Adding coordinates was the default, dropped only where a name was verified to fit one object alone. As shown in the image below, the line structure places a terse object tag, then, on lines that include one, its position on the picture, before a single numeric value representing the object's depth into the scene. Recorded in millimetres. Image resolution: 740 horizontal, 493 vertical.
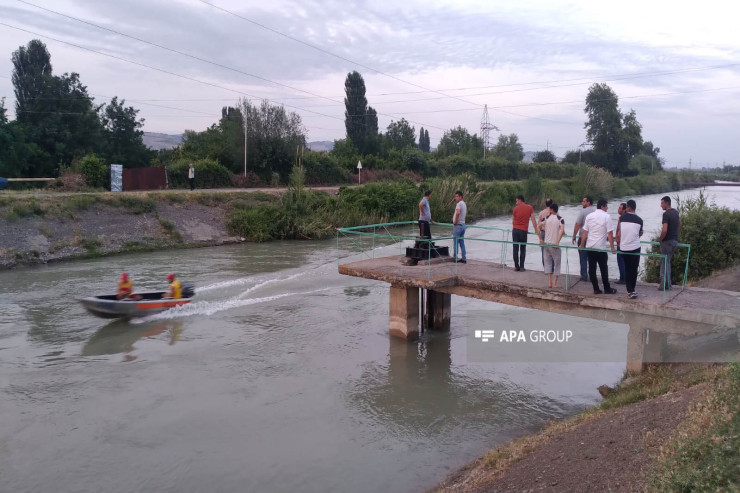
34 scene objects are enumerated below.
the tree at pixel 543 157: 93244
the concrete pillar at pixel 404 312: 13859
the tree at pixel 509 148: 103062
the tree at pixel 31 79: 41562
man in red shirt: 12727
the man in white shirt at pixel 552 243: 11250
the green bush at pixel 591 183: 66812
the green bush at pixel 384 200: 40156
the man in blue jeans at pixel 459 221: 13680
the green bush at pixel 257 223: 33438
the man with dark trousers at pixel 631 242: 10289
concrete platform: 9484
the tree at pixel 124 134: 44125
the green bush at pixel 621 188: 75269
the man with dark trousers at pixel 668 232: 10359
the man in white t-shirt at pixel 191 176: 37875
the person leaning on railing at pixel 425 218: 14404
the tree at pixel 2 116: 36750
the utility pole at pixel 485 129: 92931
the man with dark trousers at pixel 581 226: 11638
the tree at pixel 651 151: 127531
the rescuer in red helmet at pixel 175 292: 17266
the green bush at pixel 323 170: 50931
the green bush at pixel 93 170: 35000
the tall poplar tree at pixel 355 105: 72562
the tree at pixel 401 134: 76000
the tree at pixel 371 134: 67500
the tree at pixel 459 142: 86062
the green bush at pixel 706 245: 15781
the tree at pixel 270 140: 47656
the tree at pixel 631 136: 91250
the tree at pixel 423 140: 116062
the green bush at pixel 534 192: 54562
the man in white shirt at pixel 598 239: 10328
